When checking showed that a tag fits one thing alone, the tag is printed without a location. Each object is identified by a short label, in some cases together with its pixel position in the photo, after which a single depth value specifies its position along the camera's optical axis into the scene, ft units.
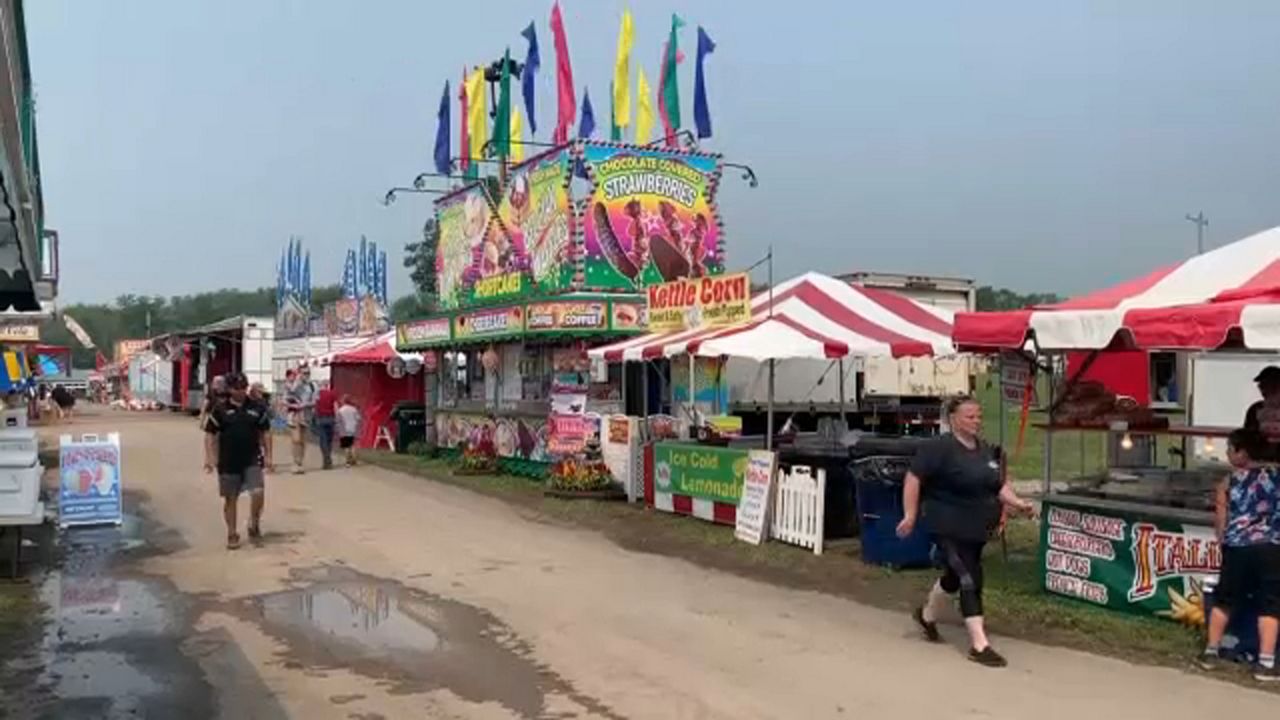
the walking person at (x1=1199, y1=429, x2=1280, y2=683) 22.49
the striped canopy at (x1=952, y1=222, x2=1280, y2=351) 23.68
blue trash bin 34.53
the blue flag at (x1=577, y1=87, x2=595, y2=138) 69.97
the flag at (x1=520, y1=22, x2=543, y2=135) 71.67
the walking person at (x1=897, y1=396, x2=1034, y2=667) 23.94
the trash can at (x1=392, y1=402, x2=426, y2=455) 84.33
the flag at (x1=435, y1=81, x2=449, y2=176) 80.38
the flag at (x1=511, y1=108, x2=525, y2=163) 74.59
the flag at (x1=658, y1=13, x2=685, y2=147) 69.15
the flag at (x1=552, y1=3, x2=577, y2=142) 68.59
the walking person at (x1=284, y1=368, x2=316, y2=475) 69.92
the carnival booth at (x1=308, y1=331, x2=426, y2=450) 90.78
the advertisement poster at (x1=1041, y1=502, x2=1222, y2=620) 25.67
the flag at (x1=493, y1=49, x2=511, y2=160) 71.87
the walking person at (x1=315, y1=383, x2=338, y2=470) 72.69
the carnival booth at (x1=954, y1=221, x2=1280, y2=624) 24.84
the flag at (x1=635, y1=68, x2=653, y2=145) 69.46
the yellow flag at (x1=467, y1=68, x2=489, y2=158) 77.25
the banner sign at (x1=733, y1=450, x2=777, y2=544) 39.88
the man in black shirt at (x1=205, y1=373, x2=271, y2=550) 39.52
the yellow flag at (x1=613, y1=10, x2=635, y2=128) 69.05
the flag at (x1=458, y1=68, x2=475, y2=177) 78.23
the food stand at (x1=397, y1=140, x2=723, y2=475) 60.90
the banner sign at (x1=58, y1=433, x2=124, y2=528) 41.70
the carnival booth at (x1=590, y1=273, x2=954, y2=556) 40.01
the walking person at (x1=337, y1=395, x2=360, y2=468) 76.33
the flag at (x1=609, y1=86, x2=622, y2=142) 69.05
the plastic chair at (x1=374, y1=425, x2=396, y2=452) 88.63
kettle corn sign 46.47
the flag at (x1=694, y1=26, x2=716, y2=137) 69.00
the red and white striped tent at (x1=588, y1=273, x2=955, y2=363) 41.54
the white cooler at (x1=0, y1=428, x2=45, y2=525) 33.83
